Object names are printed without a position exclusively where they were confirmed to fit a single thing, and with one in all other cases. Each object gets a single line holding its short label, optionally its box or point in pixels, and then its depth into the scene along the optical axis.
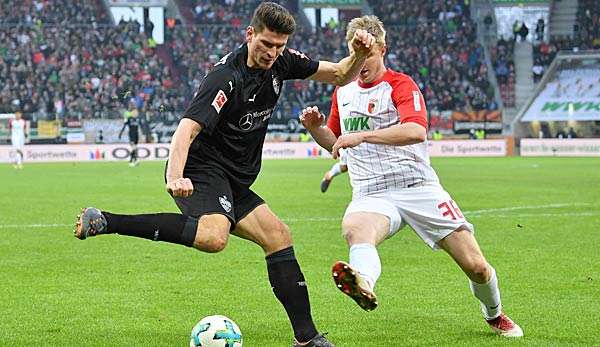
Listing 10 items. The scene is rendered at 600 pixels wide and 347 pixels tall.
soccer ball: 5.98
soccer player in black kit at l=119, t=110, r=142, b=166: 35.59
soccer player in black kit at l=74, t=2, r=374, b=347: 5.98
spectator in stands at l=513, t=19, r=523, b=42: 50.66
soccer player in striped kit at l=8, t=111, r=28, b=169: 34.61
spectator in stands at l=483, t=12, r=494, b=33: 51.16
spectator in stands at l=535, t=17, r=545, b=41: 50.75
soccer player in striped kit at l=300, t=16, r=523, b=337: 6.40
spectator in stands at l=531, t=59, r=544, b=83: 49.67
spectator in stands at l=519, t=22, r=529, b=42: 50.50
